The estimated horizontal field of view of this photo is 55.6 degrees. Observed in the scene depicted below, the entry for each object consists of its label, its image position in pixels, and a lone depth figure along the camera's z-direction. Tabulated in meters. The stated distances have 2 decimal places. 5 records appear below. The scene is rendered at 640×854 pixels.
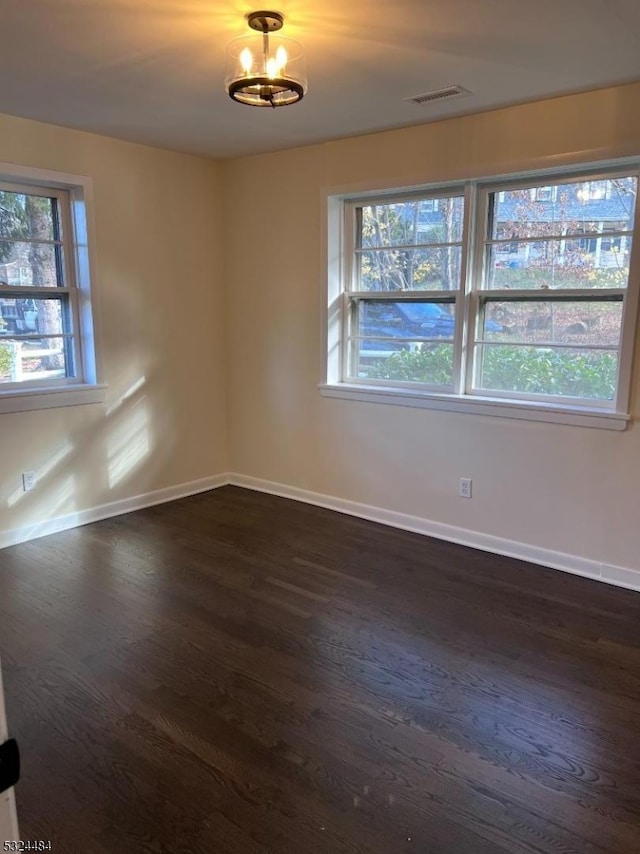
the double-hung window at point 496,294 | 3.29
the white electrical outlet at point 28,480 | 3.85
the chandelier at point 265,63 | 2.22
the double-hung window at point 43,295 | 3.76
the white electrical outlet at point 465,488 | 3.83
